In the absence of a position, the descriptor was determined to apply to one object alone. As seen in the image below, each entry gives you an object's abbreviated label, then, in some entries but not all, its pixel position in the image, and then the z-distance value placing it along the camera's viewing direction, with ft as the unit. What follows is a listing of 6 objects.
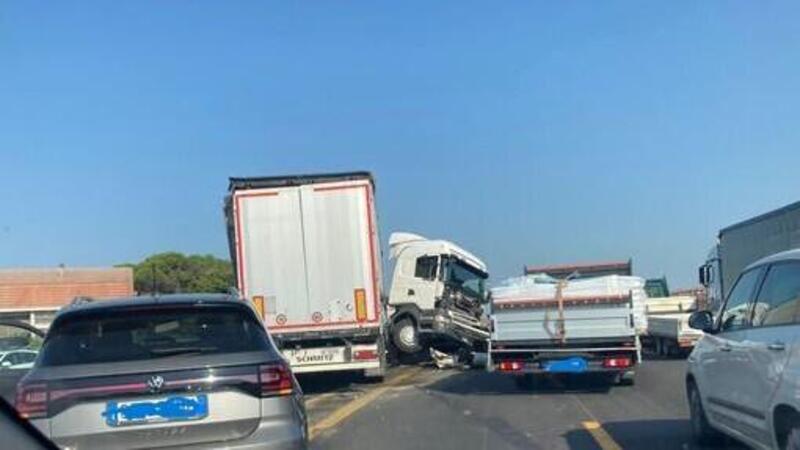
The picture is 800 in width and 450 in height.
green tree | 265.34
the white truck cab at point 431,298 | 81.30
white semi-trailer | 58.70
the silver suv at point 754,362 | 22.15
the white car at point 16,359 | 30.48
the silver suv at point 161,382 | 19.92
